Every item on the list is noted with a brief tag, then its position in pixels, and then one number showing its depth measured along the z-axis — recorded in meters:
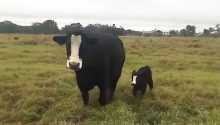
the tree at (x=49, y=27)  72.69
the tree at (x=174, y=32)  89.81
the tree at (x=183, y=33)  88.31
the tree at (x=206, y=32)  86.25
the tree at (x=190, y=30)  88.62
